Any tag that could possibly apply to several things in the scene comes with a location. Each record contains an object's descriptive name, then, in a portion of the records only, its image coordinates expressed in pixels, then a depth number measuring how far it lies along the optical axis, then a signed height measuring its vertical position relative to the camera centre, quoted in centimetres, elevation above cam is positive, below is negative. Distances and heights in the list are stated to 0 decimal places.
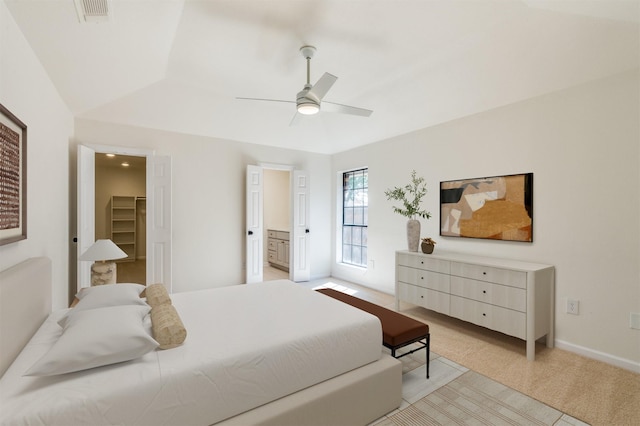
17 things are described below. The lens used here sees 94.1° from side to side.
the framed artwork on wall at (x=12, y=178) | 158 +17
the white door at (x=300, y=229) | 542 -35
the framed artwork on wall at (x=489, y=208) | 312 +4
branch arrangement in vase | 394 +23
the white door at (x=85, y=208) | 346 +1
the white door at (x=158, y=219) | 414 -14
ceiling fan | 262 +106
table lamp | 287 -47
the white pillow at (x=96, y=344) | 123 -61
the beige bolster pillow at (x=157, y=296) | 208 -64
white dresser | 270 -82
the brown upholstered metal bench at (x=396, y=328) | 214 -88
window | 540 -10
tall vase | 384 -30
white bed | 120 -76
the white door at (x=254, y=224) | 489 -23
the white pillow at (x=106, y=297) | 184 -58
